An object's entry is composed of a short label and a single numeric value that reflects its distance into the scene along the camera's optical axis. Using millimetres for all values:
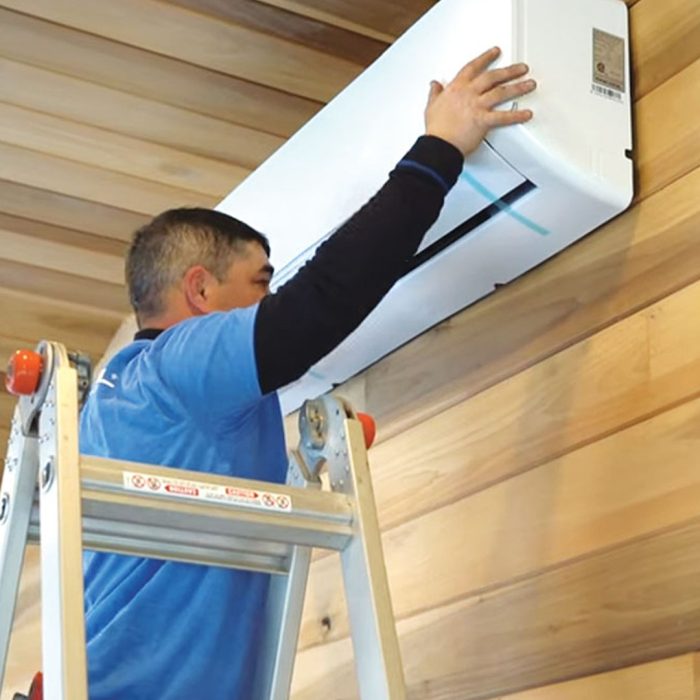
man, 2108
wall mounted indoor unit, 2326
